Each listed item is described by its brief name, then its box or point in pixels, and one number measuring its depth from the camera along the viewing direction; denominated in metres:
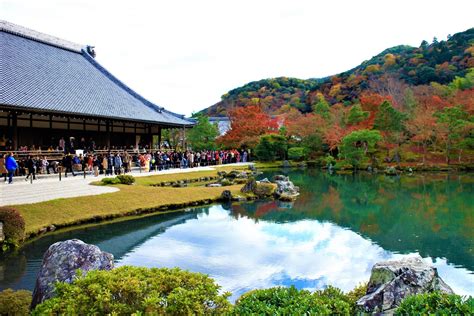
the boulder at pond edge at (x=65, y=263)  5.34
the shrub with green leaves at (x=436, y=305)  3.71
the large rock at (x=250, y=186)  21.75
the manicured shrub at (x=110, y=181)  20.36
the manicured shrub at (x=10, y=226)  10.75
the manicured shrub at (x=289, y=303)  3.98
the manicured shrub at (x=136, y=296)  4.02
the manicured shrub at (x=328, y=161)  41.59
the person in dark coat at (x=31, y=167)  19.78
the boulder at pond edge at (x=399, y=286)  4.66
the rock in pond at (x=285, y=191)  20.91
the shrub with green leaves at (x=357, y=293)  5.19
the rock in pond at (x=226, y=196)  20.23
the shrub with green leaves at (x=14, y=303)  5.64
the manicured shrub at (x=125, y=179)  20.75
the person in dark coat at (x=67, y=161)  23.48
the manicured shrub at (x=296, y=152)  43.72
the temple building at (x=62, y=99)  21.95
